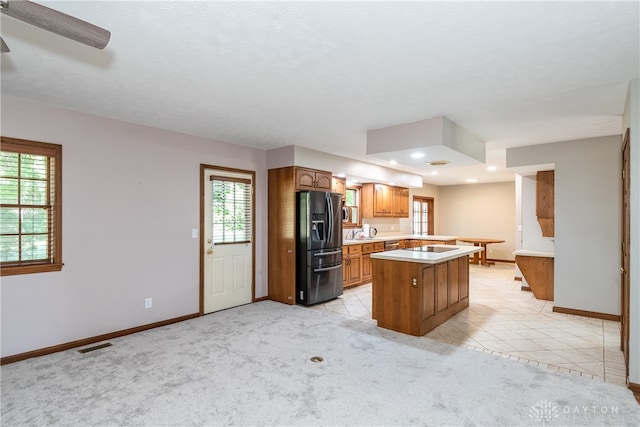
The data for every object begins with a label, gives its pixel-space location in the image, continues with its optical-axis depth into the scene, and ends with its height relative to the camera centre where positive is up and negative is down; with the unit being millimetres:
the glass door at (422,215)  10277 -8
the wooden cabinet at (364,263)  6059 -940
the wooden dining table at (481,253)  8711 -1039
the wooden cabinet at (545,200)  5426 +250
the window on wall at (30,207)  3078 +63
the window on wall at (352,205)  7121 +207
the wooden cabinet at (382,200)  7328 +326
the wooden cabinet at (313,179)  5145 +567
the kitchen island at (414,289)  3717 -885
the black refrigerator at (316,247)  5000 -511
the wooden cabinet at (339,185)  6307 +570
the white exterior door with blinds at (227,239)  4691 -377
